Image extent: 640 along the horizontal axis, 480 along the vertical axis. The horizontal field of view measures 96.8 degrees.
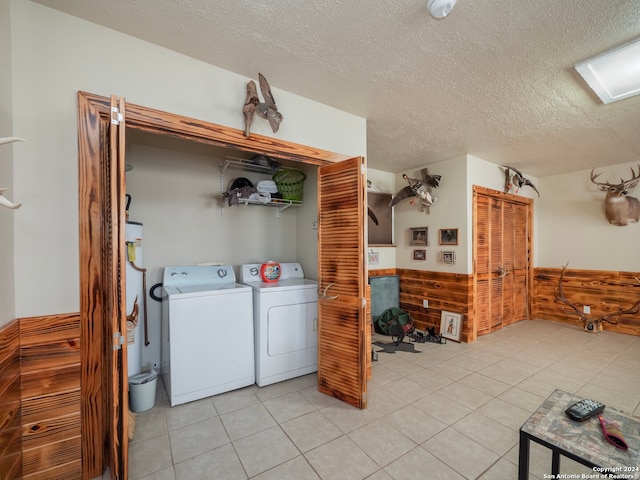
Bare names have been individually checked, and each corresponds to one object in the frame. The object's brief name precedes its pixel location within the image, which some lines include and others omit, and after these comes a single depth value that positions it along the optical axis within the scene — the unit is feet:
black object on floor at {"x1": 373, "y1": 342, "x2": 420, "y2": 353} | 11.36
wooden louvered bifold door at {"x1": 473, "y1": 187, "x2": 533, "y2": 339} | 13.05
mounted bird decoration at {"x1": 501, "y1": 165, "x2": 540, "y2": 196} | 14.08
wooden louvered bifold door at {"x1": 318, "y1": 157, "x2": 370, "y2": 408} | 7.28
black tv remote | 3.95
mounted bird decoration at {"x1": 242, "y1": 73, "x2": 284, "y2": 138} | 6.29
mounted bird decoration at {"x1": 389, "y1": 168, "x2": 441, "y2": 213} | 13.35
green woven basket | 10.28
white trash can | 7.18
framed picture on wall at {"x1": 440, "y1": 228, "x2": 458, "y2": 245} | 12.84
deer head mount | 12.89
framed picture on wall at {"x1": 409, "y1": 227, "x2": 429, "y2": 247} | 14.02
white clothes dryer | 8.41
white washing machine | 7.40
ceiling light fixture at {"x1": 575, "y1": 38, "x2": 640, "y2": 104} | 5.76
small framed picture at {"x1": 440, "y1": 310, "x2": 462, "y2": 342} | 12.46
